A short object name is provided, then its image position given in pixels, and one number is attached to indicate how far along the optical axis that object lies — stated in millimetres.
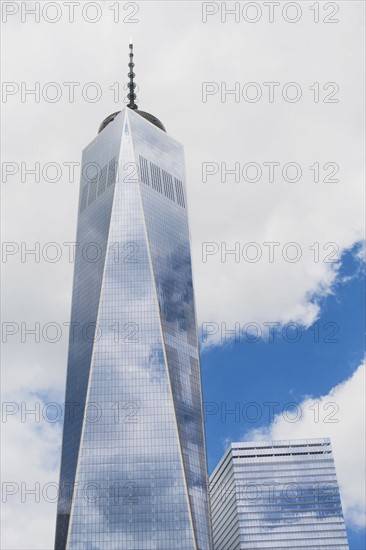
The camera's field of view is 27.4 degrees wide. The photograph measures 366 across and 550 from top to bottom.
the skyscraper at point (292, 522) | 191125
